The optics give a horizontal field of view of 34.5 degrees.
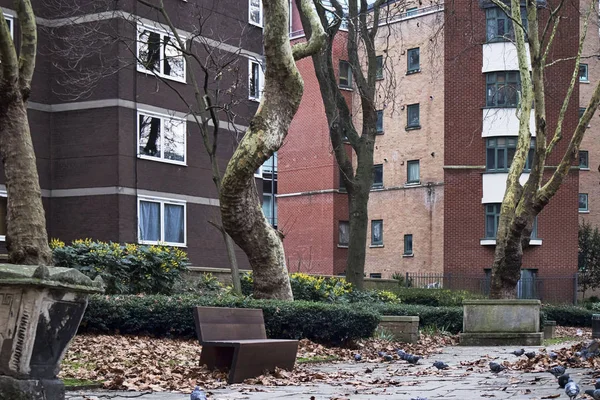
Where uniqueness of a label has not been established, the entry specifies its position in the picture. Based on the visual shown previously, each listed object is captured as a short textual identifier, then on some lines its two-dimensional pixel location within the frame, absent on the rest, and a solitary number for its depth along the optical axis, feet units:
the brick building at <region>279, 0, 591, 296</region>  150.41
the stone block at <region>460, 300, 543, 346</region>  69.26
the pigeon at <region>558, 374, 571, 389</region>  28.25
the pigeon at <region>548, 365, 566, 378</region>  31.96
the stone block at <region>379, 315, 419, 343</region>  66.44
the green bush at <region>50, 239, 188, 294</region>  69.00
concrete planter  23.72
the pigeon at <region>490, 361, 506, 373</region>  36.87
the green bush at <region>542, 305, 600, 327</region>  112.37
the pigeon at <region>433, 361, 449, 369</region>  40.96
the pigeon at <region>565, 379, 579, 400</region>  24.43
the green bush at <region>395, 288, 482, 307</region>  106.11
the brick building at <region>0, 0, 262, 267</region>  97.71
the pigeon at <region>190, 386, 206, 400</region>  23.54
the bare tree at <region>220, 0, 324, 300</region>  55.88
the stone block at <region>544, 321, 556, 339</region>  86.76
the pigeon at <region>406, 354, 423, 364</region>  45.57
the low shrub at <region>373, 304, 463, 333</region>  81.82
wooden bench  36.78
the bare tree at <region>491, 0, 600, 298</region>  75.92
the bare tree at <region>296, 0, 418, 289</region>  89.76
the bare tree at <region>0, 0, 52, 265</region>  52.29
